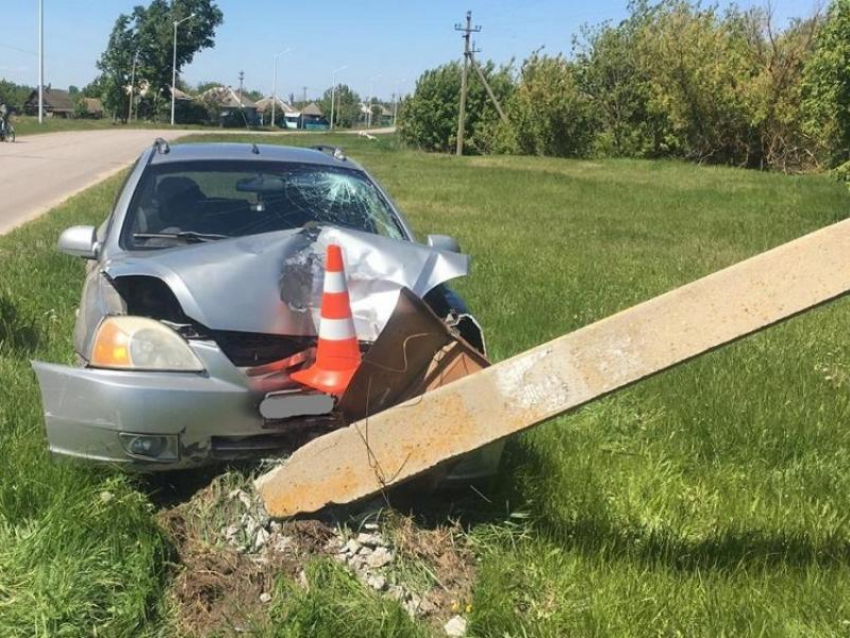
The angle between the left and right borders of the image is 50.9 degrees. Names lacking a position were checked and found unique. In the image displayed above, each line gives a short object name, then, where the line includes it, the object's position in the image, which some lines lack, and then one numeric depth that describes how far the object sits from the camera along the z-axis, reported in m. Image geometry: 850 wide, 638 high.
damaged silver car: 3.16
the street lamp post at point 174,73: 82.21
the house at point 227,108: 102.28
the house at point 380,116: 150.62
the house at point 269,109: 142.18
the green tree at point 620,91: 40.59
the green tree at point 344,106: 132.38
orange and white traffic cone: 3.47
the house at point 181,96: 92.50
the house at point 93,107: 111.81
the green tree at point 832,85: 13.20
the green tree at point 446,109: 50.31
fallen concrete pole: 2.50
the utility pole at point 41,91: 45.46
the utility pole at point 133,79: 87.94
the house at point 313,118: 132.25
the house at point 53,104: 113.50
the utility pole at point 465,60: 43.72
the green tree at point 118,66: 88.56
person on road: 32.50
